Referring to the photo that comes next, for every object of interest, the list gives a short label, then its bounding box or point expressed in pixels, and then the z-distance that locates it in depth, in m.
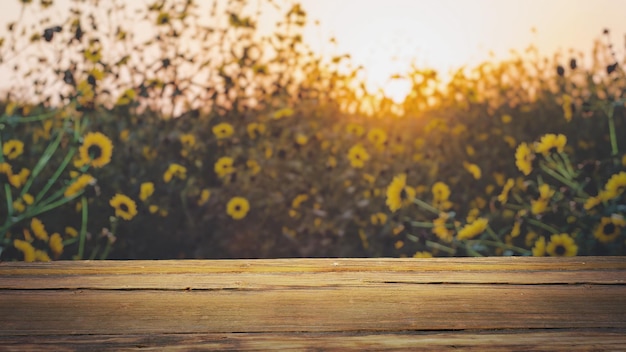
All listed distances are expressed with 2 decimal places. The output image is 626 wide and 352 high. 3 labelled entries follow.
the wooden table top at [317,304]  1.06
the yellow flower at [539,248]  1.96
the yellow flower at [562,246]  1.94
